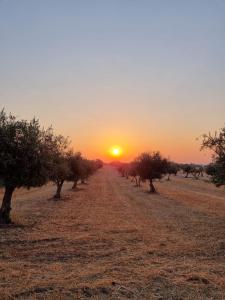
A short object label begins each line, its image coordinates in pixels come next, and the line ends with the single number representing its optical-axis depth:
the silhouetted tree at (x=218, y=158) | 12.49
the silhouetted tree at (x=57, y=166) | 14.67
